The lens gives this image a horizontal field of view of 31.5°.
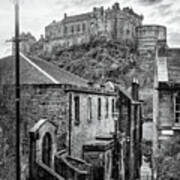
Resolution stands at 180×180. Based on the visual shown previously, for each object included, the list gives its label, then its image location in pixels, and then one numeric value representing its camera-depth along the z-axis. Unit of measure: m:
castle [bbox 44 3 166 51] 88.69
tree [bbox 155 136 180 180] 13.67
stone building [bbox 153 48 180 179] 15.30
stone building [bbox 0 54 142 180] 16.69
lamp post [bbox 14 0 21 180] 7.61
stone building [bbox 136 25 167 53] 92.47
